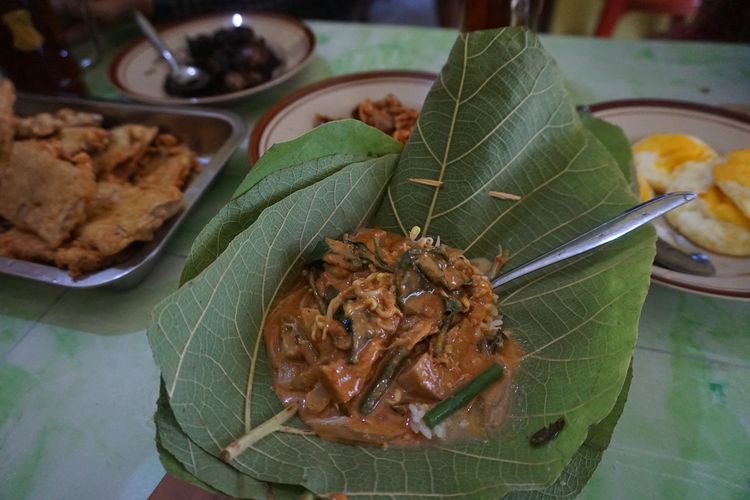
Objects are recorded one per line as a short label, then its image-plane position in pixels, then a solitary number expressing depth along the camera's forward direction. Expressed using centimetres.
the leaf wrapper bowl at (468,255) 25
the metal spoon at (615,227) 30
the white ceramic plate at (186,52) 53
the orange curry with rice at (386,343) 27
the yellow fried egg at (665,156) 43
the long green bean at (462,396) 27
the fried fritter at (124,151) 45
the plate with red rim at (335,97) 46
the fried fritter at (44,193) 38
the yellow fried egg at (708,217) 39
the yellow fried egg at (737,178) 39
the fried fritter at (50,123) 45
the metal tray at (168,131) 38
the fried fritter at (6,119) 43
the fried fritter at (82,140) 44
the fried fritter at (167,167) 44
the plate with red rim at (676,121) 45
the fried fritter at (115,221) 36
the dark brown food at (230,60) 55
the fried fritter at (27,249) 38
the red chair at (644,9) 85
